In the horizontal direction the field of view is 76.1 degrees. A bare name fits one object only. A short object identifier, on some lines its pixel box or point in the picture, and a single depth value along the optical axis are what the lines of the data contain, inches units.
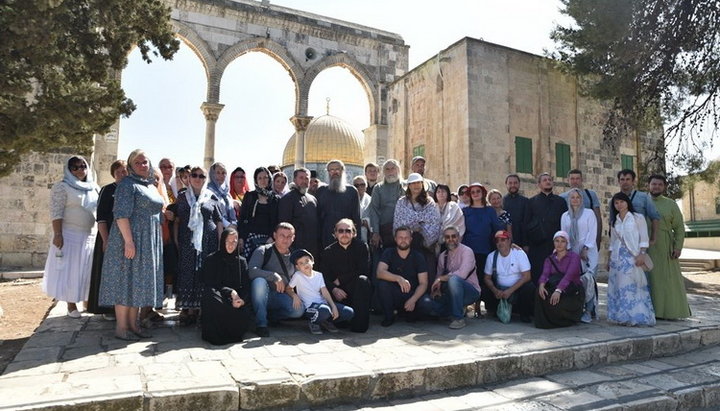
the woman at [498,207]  248.1
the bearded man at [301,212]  211.8
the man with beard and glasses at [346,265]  195.8
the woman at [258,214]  211.5
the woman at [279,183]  224.7
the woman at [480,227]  239.9
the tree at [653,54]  411.5
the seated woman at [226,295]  165.8
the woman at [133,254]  164.1
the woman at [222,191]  205.6
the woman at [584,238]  225.1
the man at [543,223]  250.5
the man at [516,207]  262.0
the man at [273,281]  182.2
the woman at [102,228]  182.1
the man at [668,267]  229.1
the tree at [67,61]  208.2
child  186.9
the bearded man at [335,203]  221.1
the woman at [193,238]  190.7
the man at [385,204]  236.1
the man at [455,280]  207.6
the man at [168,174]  236.4
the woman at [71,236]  190.4
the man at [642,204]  233.6
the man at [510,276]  222.1
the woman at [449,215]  230.7
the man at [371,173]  267.3
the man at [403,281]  207.0
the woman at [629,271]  217.9
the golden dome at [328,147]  1157.7
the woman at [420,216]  221.6
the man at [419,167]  256.5
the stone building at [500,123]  544.1
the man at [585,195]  254.2
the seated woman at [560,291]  207.0
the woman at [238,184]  240.9
